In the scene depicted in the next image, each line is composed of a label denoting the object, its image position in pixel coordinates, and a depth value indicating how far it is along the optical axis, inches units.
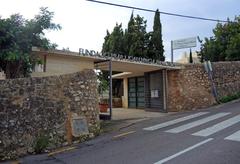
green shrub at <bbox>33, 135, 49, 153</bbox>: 218.1
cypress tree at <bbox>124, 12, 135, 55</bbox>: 582.8
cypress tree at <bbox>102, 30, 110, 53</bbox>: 615.4
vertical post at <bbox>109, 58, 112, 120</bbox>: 342.8
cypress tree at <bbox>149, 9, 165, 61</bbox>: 578.5
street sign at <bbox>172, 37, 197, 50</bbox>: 557.8
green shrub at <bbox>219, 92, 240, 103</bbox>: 445.3
